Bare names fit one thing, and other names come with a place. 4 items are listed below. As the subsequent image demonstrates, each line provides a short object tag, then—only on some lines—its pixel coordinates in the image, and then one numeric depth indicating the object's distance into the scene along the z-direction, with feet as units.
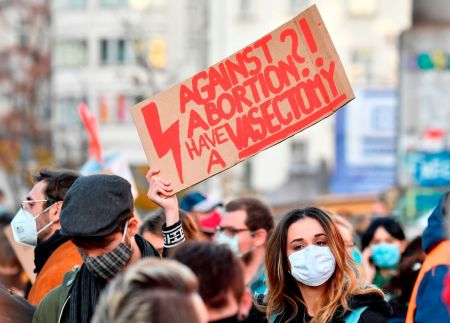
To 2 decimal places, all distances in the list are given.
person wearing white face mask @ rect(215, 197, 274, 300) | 46.22
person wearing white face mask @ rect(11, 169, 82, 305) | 38.19
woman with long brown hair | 33.02
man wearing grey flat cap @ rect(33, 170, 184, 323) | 29.45
